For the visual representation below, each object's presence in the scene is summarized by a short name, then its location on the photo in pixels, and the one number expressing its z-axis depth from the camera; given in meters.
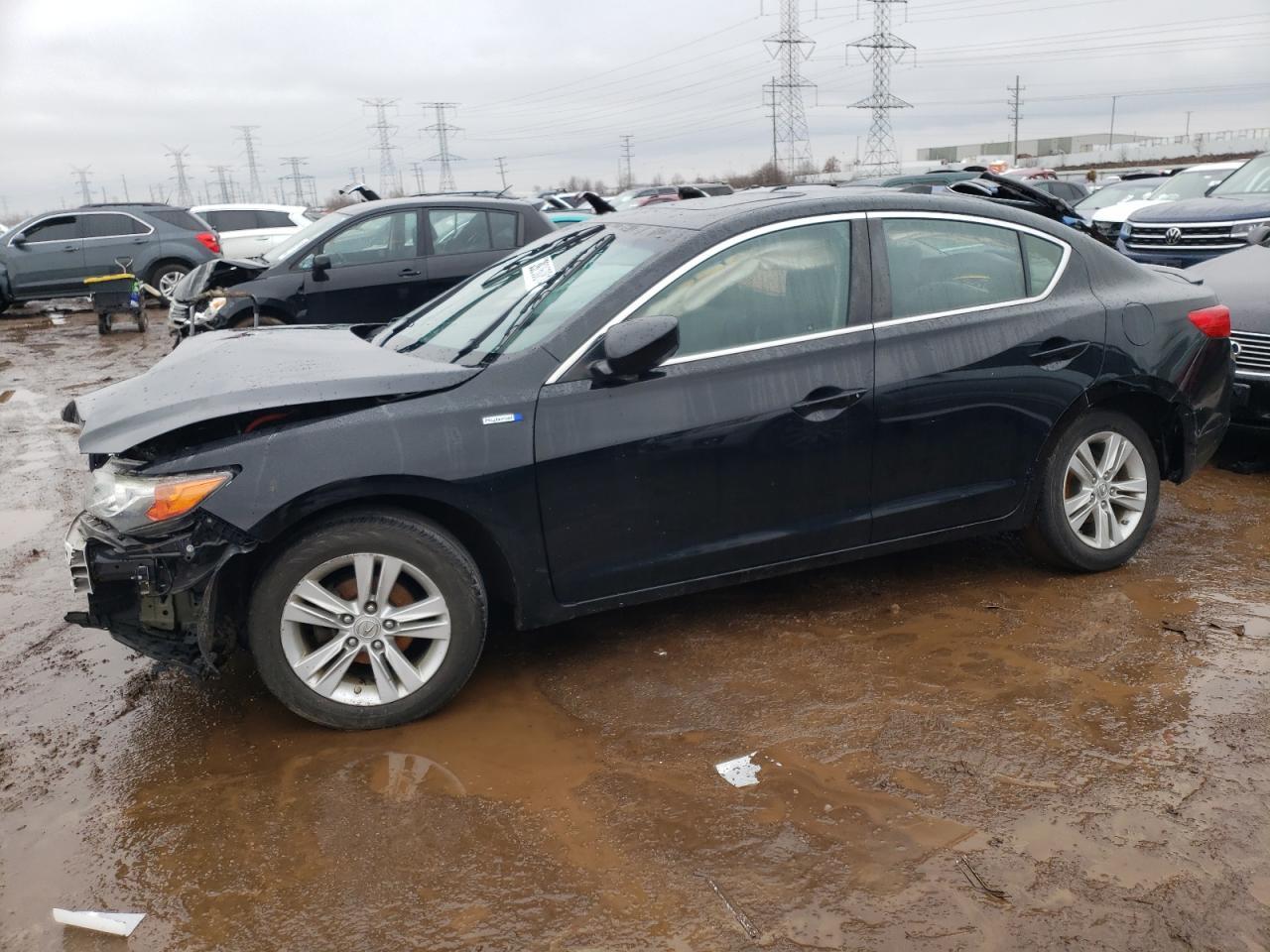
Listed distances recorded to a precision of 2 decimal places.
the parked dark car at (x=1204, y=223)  10.17
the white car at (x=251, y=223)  20.20
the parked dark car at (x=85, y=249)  18.02
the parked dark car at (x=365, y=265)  9.41
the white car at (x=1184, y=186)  14.54
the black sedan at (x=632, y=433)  3.39
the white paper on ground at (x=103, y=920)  2.64
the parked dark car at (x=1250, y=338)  6.02
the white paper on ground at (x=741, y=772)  3.20
